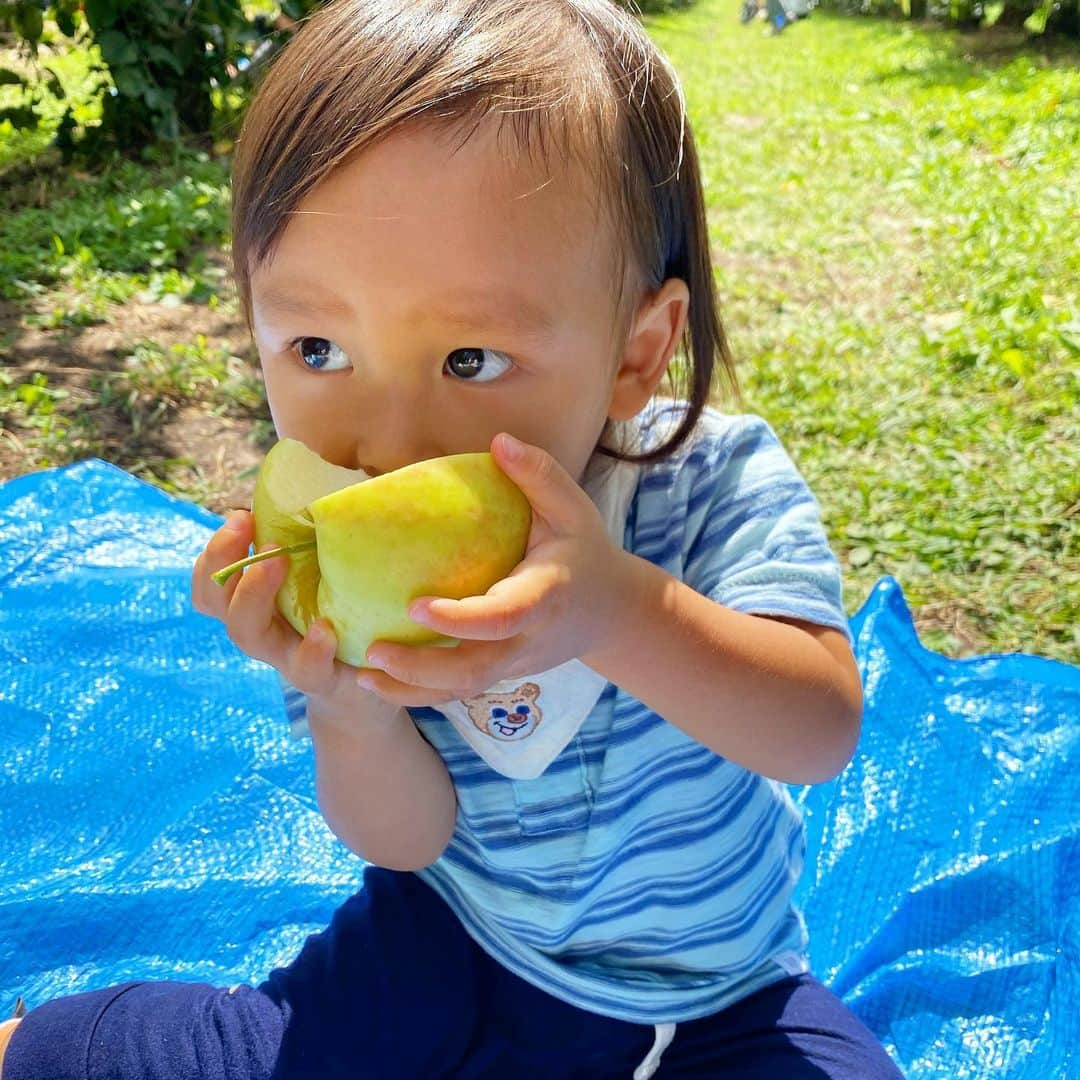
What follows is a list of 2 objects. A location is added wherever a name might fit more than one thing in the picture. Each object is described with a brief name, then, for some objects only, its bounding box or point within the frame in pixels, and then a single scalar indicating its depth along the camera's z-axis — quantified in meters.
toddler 0.31
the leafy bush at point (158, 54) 1.33
